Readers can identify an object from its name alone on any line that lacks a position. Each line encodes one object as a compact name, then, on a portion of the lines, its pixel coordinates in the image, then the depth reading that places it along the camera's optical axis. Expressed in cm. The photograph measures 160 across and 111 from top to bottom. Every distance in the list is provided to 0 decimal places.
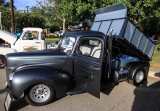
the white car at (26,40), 561
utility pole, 777
